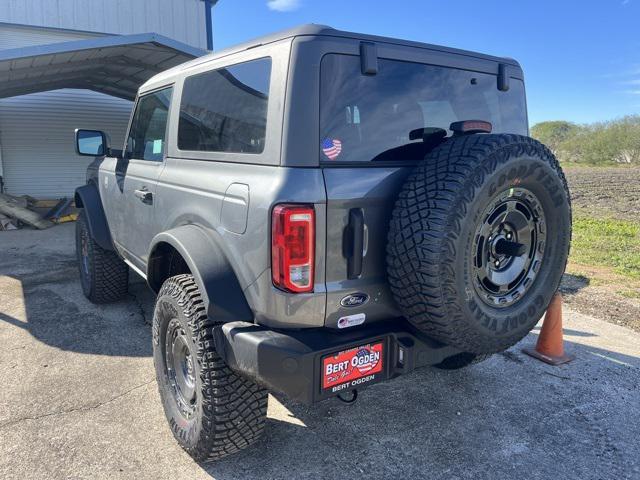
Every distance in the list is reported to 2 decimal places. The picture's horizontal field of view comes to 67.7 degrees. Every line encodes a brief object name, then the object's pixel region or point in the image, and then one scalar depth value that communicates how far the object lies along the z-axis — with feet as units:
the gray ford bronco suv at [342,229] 6.55
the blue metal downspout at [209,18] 48.70
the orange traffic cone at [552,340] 12.10
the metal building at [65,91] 41.27
